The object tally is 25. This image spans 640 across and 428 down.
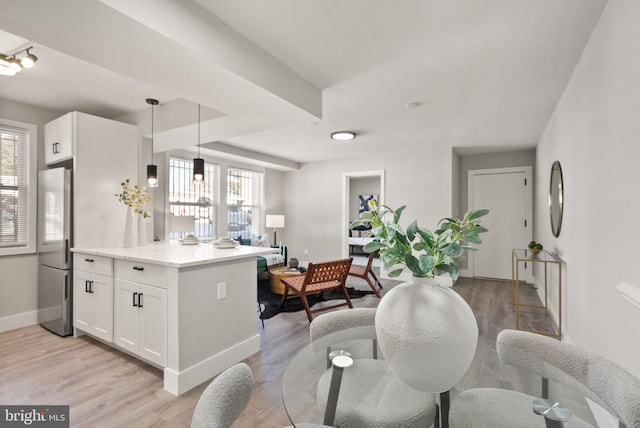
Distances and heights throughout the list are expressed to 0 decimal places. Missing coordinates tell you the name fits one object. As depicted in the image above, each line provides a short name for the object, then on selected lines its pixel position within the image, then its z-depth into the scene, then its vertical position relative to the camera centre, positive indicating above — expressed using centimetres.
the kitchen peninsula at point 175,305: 215 -74
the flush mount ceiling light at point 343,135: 444 +116
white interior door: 544 -1
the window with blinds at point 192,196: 501 +30
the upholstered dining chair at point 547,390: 92 -61
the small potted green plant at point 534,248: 359 -42
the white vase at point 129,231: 307 -18
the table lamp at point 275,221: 668 -17
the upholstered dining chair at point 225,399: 70 -47
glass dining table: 102 -66
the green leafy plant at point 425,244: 95 -10
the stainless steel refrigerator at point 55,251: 306 -39
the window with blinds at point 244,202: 614 +23
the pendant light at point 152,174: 338 +44
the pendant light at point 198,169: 320 +47
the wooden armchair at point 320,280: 349 -82
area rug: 389 -125
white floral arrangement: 317 +18
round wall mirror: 301 +17
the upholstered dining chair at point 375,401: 103 -67
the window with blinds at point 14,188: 323 +28
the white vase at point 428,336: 88 -36
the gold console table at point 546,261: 297 -49
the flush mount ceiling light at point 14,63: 221 +111
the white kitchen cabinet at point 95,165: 306 +53
